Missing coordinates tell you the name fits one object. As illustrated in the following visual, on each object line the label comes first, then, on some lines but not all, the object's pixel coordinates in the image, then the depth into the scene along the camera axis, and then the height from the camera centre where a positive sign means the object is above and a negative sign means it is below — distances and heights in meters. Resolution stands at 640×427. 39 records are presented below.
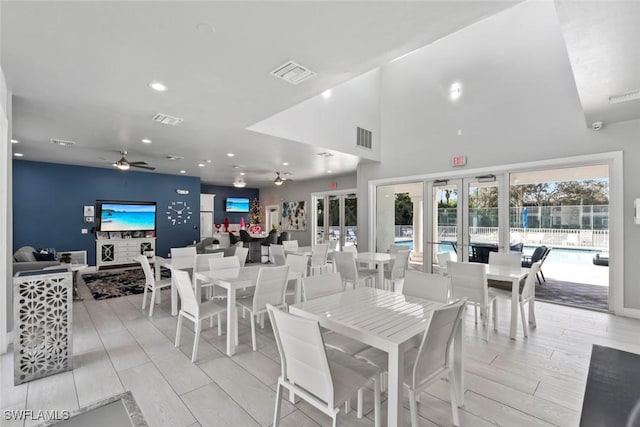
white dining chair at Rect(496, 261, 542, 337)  3.40 -1.01
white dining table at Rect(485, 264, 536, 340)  3.27 -0.79
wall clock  9.16 +0.08
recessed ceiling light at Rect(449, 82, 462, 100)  5.70 +2.43
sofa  4.46 -0.74
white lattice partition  2.42 -0.92
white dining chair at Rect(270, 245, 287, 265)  5.44 -0.74
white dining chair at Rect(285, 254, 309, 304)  3.98 -0.66
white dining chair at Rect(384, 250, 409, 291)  4.61 -0.86
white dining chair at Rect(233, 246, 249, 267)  4.98 -0.65
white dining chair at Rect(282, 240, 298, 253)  5.81 -0.67
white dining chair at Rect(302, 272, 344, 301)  2.50 -0.63
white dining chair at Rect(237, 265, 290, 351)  3.01 -0.81
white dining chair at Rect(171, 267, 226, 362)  2.82 -0.96
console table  7.87 -0.95
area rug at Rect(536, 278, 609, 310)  4.50 -1.34
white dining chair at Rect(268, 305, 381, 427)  1.46 -0.87
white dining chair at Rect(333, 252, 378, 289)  4.24 -0.84
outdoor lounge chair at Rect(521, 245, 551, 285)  5.01 -0.73
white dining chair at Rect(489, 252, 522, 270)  4.02 -0.64
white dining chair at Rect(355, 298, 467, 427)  1.63 -0.90
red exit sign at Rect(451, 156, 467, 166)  5.59 +1.04
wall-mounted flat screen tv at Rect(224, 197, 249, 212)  12.38 +0.48
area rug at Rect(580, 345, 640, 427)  1.19 -0.83
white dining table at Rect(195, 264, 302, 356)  2.91 -0.70
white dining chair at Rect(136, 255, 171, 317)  4.05 -0.94
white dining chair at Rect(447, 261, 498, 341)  3.27 -0.83
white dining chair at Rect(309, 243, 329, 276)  5.29 -0.81
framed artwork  10.78 -0.04
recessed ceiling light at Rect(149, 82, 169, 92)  3.07 +1.38
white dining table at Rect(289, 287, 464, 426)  1.58 -0.69
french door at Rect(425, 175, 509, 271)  5.27 -0.07
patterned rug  5.31 -1.40
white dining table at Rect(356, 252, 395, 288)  4.55 -0.72
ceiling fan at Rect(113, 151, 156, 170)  5.66 +1.04
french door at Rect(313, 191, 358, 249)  9.20 -0.10
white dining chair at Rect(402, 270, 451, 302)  2.47 -0.63
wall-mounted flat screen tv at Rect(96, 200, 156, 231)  7.98 +0.02
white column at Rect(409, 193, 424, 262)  6.42 -0.23
